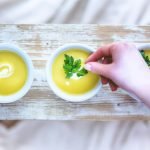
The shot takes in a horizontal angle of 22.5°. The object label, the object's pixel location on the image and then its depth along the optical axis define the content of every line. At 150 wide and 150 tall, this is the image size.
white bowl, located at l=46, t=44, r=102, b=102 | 0.91
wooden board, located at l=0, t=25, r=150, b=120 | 0.94
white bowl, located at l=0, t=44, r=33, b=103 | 0.90
